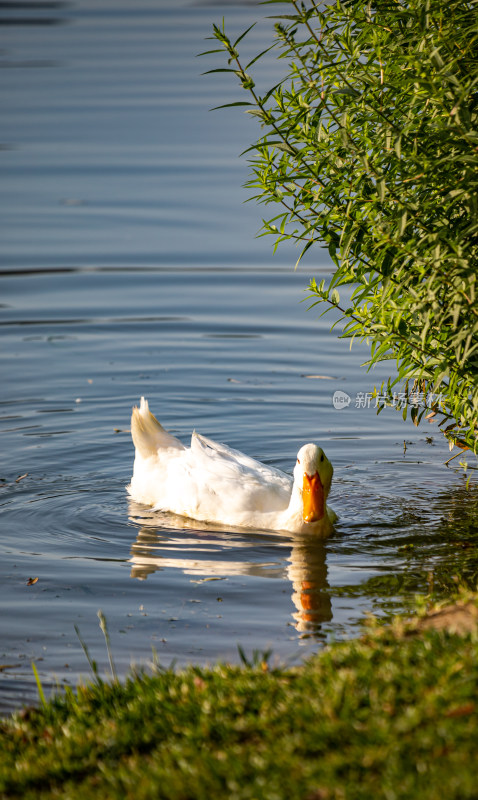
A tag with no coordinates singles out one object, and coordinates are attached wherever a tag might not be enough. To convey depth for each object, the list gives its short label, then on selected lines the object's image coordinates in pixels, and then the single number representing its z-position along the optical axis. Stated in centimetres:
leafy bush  1124
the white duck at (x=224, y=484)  1460
